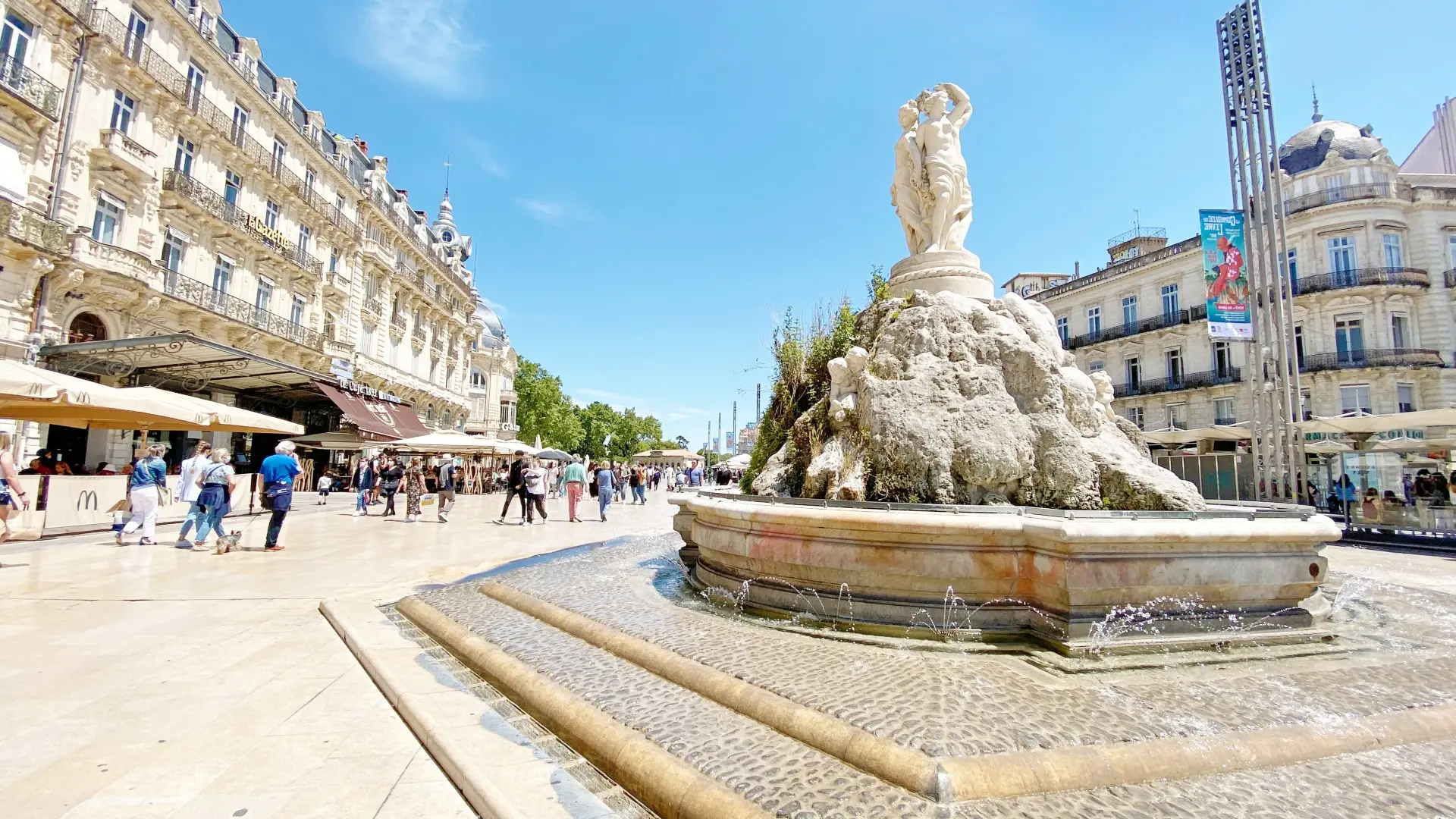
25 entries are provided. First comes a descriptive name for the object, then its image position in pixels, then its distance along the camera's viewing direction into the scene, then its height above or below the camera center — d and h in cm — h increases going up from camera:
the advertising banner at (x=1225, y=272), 1510 +499
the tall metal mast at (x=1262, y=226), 1545 +652
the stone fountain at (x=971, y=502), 395 -22
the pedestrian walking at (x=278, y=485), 880 -30
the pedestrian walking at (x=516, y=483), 1434 -37
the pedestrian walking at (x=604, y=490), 1639 -55
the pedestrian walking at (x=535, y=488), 1398 -46
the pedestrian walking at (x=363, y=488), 1516 -55
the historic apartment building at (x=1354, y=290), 2167 +680
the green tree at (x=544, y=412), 5925 +534
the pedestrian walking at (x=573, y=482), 1529 -35
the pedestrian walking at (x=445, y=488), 1453 -52
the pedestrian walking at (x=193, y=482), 931 -33
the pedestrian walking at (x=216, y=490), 884 -39
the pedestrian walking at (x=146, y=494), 920 -49
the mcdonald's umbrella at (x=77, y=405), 847 +84
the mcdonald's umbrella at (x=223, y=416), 1134 +93
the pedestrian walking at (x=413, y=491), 1421 -58
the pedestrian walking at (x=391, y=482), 1511 -40
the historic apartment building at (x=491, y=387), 5000 +664
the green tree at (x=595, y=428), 7212 +471
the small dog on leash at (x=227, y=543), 851 -110
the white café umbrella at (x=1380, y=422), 1244 +132
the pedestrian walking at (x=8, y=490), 786 -41
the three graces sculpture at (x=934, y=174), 781 +380
